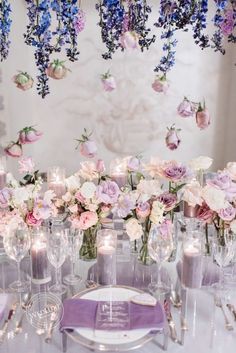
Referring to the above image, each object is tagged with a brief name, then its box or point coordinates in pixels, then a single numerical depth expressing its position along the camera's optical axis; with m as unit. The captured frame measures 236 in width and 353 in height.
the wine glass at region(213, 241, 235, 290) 1.27
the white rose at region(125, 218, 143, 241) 1.36
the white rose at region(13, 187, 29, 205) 1.37
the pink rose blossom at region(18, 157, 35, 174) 1.57
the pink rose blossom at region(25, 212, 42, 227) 1.38
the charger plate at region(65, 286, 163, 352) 1.00
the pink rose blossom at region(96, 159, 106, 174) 1.56
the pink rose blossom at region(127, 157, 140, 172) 1.63
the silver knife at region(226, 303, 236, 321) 1.18
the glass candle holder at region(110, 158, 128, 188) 1.73
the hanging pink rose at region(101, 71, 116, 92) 2.47
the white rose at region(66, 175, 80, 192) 1.46
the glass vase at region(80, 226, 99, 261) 1.50
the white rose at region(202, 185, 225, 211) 1.31
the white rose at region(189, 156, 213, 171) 1.46
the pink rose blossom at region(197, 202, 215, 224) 1.38
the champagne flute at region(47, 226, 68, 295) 1.28
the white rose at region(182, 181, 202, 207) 1.37
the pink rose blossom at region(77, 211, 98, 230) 1.39
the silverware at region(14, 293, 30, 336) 1.09
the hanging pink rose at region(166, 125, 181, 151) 2.25
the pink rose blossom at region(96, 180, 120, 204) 1.38
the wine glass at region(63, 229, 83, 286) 1.33
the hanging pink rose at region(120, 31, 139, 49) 2.07
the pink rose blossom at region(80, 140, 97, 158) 2.00
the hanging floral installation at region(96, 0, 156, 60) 2.09
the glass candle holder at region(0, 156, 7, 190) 1.83
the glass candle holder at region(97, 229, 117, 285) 1.30
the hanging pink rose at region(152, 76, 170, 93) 2.30
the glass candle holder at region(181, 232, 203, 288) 1.26
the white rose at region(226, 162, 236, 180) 1.44
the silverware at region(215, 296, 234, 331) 1.12
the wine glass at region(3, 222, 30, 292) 1.33
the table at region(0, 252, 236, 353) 1.03
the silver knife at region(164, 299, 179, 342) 1.07
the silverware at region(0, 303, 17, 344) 1.06
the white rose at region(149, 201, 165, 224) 1.34
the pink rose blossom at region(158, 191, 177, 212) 1.38
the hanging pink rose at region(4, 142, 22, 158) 1.88
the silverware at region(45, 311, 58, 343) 1.05
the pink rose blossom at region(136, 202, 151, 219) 1.35
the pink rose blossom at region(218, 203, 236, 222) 1.33
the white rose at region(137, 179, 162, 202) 1.36
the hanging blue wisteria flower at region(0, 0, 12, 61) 2.03
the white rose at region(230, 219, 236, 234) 1.31
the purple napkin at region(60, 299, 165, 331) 1.05
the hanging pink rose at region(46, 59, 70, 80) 2.09
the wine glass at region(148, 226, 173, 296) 1.31
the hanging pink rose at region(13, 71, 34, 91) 2.11
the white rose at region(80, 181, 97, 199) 1.39
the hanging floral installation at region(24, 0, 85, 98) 1.99
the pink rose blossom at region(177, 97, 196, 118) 2.22
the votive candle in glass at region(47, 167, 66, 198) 1.68
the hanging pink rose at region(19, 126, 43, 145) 1.92
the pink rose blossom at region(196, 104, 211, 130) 2.14
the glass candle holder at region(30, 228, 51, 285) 1.31
